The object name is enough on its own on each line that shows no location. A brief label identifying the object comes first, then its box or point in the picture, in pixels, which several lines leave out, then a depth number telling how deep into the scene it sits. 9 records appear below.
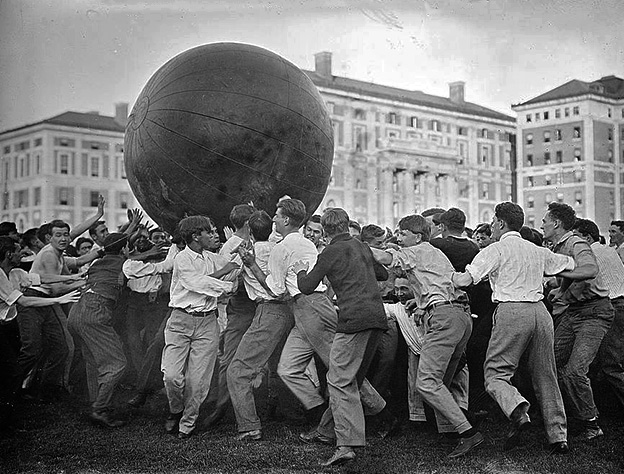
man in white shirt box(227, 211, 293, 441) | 6.12
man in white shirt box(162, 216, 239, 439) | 6.23
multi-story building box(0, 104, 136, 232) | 40.50
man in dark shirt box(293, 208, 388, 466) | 5.52
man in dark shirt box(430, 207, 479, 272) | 6.45
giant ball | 7.00
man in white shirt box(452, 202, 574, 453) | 5.57
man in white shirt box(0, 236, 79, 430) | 6.55
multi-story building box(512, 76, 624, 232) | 24.89
